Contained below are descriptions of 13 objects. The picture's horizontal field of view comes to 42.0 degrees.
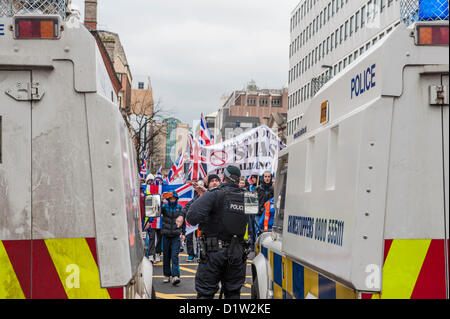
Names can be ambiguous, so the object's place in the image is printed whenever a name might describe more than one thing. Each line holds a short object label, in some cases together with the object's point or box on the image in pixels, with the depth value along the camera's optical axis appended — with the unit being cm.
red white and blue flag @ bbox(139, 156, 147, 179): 2934
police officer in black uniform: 632
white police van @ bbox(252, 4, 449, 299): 329
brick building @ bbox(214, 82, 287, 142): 13550
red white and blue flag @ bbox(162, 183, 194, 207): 1521
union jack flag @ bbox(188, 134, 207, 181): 1950
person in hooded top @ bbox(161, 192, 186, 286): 1077
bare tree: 4786
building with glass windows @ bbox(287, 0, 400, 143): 4790
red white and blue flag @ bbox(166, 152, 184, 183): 2409
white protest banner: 1805
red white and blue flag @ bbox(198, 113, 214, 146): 2022
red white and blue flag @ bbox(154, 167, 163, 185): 1576
